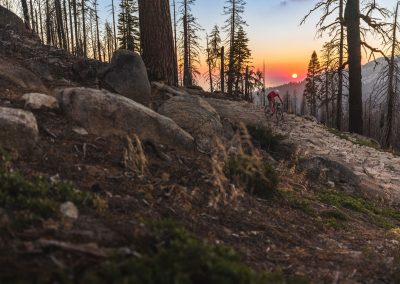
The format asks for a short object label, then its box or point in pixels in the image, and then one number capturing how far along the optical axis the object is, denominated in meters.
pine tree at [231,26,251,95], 48.28
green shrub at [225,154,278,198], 6.06
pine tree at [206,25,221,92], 59.25
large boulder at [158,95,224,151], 8.17
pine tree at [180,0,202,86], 43.78
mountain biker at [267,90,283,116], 14.87
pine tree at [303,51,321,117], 71.44
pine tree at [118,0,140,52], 44.44
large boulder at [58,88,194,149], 6.35
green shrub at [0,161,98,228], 3.58
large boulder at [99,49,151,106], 9.12
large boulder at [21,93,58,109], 6.22
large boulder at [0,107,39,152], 4.99
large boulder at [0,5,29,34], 13.93
